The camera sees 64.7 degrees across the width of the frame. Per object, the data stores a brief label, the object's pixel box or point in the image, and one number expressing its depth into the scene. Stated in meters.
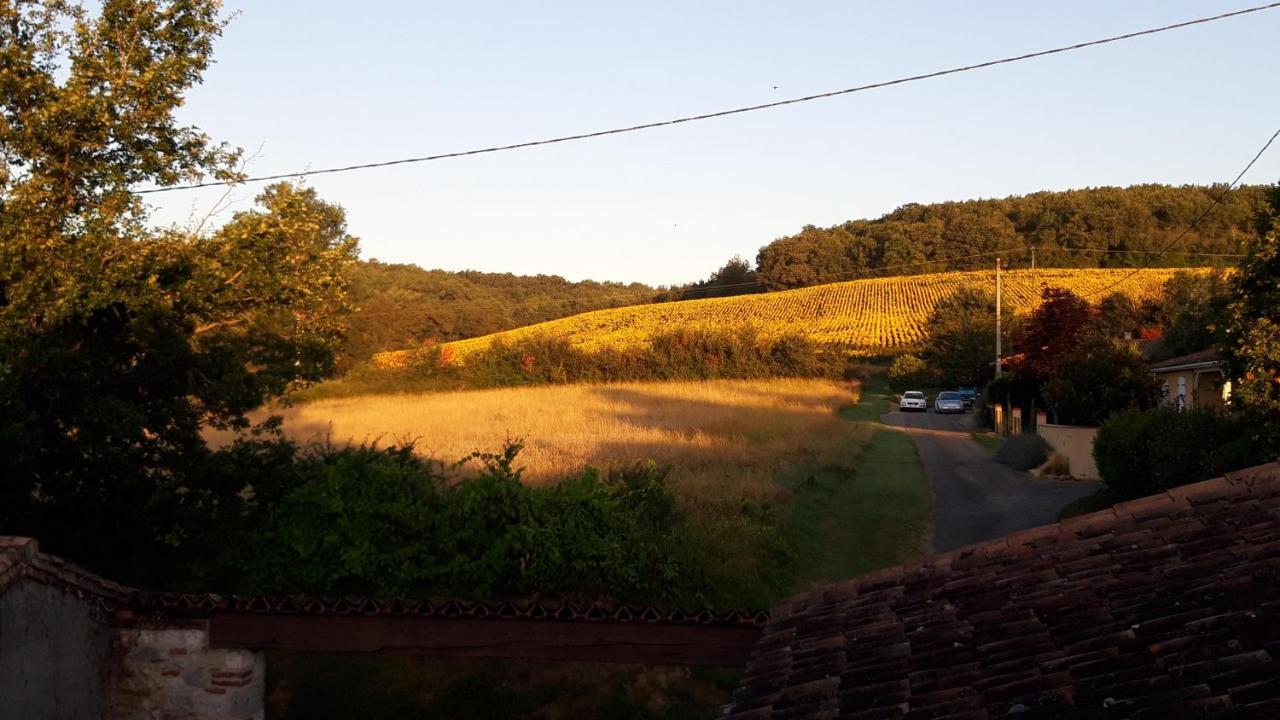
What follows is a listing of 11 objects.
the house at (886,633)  3.74
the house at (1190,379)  22.81
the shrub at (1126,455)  17.12
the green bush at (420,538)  11.05
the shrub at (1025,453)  26.61
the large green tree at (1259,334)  13.51
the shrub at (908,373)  58.78
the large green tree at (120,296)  10.87
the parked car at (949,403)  48.34
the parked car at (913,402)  48.59
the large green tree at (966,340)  52.94
